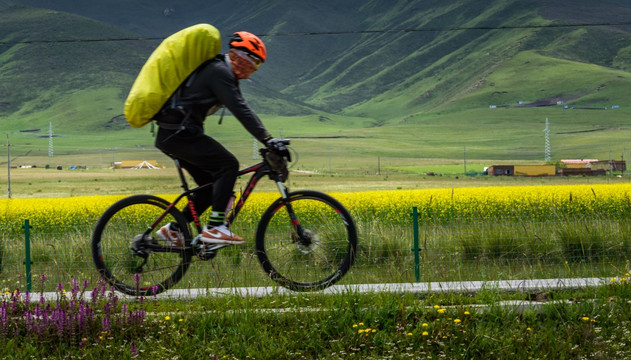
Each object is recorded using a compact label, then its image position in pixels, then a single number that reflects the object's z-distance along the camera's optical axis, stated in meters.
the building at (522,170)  80.55
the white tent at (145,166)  128.90
